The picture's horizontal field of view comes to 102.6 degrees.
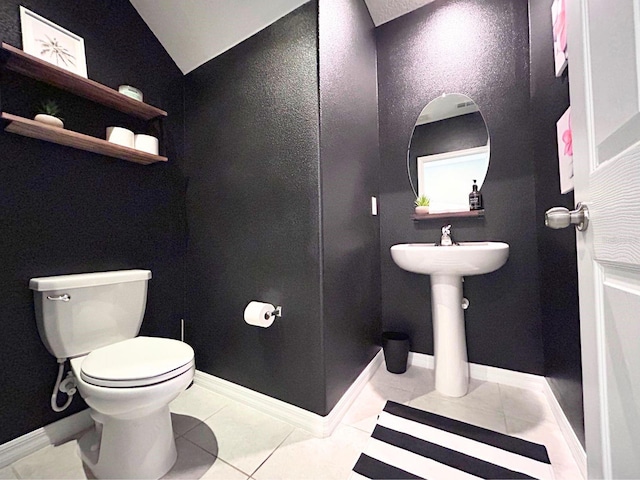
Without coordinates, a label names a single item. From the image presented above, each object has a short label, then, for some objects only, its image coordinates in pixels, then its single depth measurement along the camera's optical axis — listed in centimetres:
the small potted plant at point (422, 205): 174
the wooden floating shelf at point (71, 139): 103
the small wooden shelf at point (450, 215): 161
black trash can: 166
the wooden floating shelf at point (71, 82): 103
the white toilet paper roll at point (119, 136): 131
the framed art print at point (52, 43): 111
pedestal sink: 136
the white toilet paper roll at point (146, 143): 140
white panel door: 38
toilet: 88
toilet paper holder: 129
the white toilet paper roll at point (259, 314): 122
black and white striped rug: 97
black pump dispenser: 162
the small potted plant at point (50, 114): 107
